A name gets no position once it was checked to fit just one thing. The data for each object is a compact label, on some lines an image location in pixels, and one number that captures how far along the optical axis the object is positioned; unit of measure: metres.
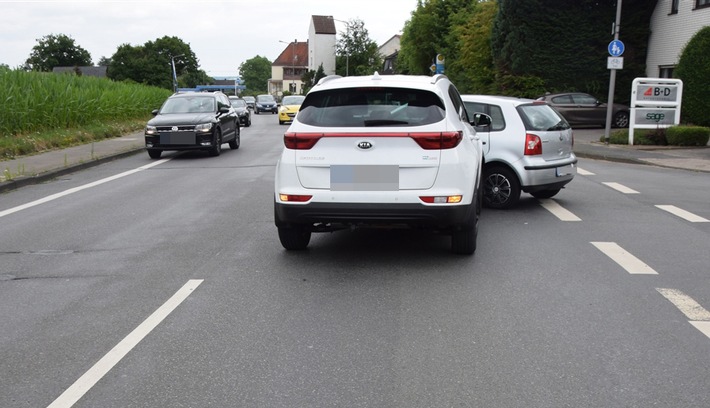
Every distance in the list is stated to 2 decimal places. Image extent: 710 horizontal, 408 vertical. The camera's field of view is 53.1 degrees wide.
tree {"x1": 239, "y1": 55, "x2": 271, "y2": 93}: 196.62
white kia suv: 6.18
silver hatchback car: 9.62
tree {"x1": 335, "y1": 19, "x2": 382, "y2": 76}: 98.81
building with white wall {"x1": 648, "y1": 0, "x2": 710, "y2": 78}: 27.17
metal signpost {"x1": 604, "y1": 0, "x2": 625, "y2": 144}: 20.62
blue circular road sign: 20.73
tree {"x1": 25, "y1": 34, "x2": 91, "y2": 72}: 121.38
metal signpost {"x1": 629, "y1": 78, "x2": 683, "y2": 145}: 20.05
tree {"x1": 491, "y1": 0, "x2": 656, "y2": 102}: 31.53
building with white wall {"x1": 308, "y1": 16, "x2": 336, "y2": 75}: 123.44
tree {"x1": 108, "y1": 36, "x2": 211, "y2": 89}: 112.31
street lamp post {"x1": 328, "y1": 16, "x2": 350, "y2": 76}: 99.99
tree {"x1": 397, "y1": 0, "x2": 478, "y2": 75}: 50.19
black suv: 17.62
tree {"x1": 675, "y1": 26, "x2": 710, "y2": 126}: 24.39
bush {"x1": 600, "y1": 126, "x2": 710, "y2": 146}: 20.00
